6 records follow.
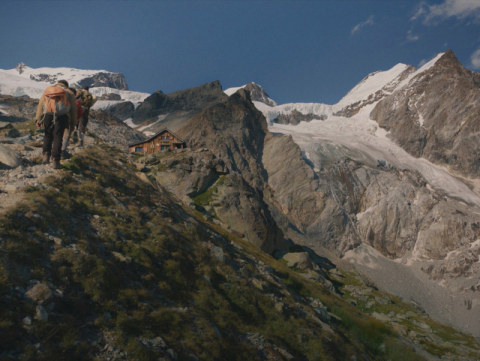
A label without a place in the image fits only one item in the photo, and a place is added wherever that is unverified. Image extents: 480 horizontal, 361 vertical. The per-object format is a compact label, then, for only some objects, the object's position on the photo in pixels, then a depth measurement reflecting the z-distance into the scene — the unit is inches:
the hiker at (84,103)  611.9
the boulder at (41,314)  213.5
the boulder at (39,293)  224.4
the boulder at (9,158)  398.3
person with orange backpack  420.1
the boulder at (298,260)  2070.1
